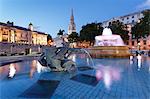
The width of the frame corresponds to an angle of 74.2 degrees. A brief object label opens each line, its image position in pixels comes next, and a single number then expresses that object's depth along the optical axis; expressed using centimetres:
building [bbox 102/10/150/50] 2851
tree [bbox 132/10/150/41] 1584
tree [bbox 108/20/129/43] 2218
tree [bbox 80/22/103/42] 2340
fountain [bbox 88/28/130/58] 957
